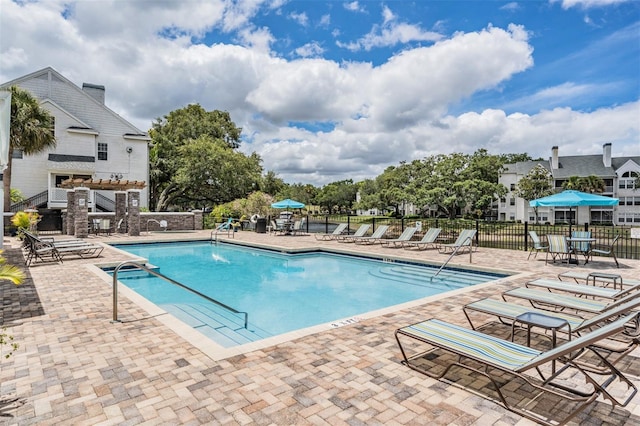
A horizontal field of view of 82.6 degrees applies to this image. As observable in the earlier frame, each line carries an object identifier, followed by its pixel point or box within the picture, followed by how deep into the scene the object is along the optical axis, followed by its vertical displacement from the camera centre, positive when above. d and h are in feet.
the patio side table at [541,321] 11.49 -3.61
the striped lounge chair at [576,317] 10.75 -3.83
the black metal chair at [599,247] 44.24 -4.44
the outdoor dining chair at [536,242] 36.01 -3.00
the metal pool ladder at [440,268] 32.27 -5.06
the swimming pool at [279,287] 22.04 -6.12
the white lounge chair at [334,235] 56.51 -3.44
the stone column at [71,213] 57.72 +0.35
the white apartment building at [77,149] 76.74 +15.42
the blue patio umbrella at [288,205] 66.69 +1.60
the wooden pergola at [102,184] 64.08 +5.73
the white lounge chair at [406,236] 45.62 -2.93
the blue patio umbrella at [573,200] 34.89 +1.16
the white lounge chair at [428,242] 44.93 -3.58
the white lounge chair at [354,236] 52.33 -3.27
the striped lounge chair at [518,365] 8.68 -4.77
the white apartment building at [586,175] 139.03 +11.00
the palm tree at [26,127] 58.80 +14.51
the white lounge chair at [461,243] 37.95 -3.18
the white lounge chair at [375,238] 49.66 -3.39
